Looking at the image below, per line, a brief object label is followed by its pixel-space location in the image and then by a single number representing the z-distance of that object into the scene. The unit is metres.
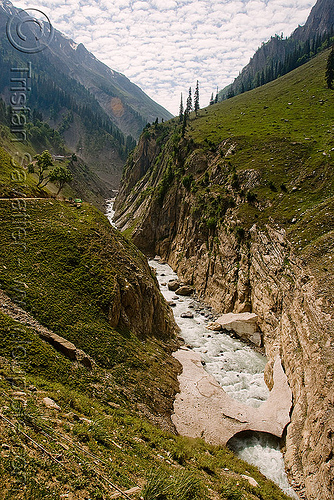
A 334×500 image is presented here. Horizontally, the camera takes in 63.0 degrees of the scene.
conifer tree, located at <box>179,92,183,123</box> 140.25
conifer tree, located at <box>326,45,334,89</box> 90.16
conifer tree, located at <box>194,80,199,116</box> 137.01
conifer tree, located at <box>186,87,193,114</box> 129.50
